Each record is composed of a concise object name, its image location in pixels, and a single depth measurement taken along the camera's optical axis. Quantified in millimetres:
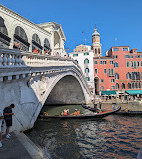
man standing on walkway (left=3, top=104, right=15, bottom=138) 4127
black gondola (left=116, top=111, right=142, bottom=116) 13680
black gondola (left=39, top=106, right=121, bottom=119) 11402
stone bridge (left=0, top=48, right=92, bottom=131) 4711
